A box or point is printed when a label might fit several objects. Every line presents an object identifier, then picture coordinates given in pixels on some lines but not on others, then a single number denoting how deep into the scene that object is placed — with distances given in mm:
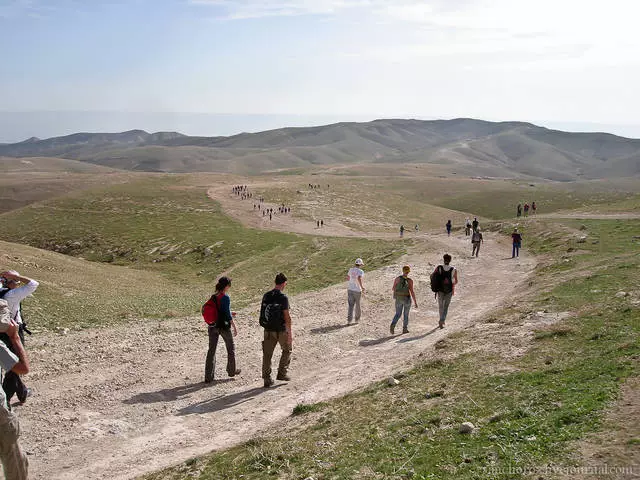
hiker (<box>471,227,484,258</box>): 35000
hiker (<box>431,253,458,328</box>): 18219
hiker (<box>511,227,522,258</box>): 34153
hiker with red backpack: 13852
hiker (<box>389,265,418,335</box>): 18484
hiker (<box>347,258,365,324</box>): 20453
